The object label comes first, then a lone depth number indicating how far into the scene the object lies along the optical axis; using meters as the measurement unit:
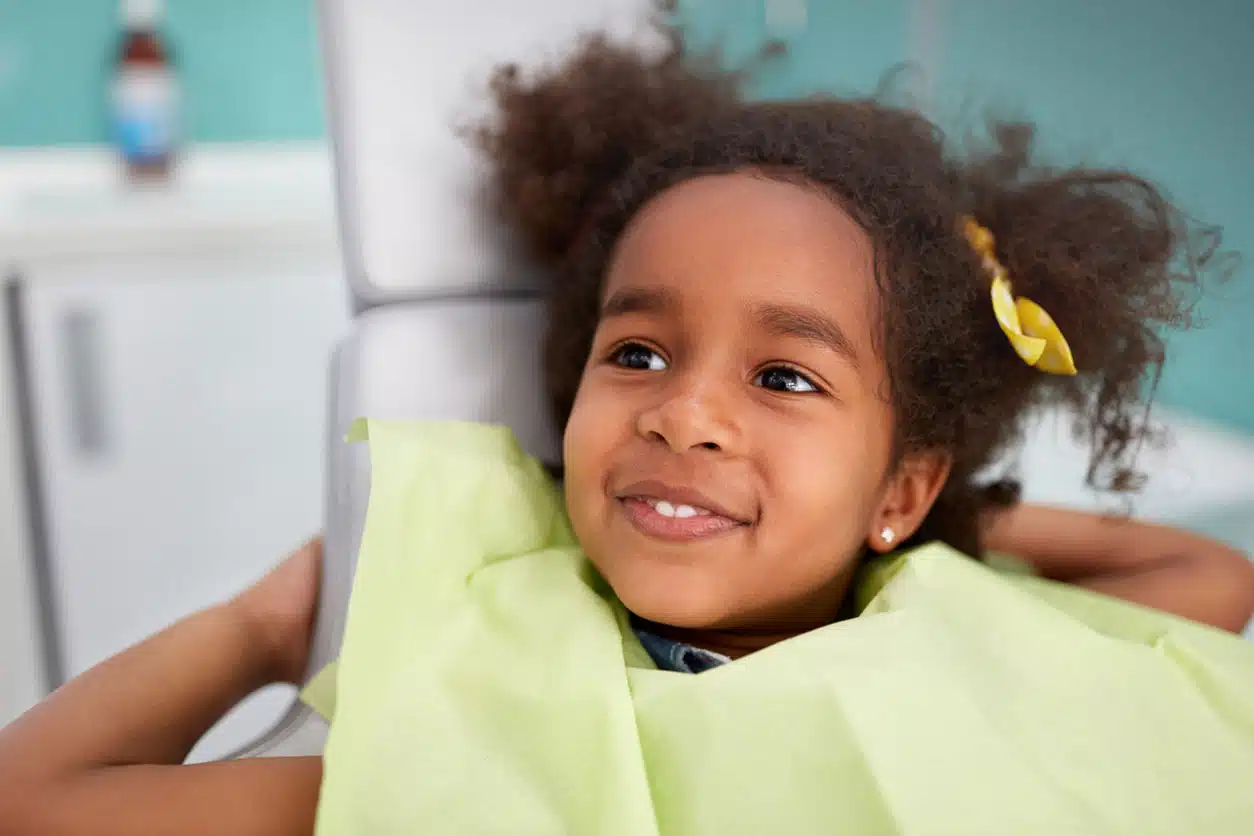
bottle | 1.66
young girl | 0.67
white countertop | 1.38
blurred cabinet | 1.41
